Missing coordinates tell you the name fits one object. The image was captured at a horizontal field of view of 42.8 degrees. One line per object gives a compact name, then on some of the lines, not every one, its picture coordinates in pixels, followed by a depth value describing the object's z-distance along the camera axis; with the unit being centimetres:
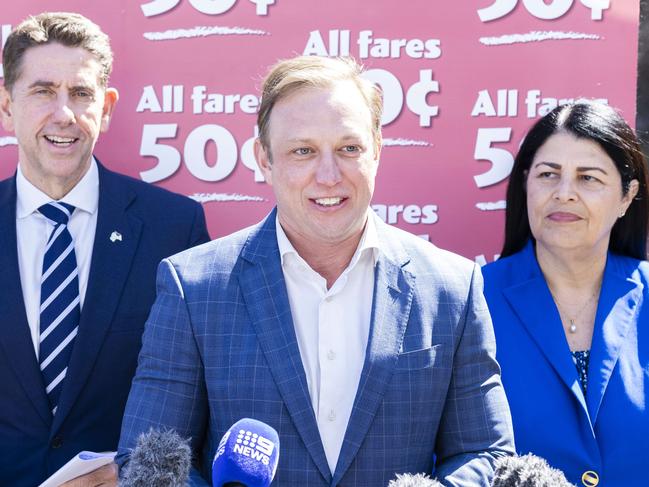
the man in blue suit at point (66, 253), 264
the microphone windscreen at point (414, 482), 159
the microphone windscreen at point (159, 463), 155
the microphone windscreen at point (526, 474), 158
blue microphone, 144
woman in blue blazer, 261
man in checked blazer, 206
